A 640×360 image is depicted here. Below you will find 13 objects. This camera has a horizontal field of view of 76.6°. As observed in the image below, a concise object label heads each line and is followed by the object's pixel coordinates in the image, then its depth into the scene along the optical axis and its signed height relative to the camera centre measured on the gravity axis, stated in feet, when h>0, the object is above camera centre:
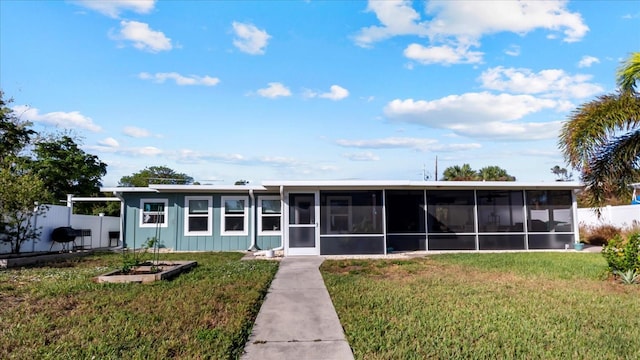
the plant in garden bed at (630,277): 24.97 -3.76
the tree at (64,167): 83.56 +11.18
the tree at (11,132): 63.82 +14.74
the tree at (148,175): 140.15 +16.82
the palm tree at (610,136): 27.02 +5.44
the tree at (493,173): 98.32 +10.80
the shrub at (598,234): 54.14 -2.44
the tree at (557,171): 193.08 +21.95
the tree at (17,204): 35.96 +1.37
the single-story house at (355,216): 42.78 +0.17
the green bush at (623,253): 25.89 -2.44
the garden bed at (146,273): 25.80 -3.68
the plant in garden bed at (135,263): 27.85 -3.16
